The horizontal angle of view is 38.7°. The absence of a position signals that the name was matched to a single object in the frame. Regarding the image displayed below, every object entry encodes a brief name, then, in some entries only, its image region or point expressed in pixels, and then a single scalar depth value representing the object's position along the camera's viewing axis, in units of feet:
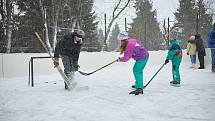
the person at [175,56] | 23.34
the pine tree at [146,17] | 119.03
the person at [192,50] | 39.74
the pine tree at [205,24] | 104.68
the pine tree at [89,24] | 72.69
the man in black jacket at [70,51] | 21.67
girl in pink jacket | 19.51
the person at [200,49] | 38.75
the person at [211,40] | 30.78
